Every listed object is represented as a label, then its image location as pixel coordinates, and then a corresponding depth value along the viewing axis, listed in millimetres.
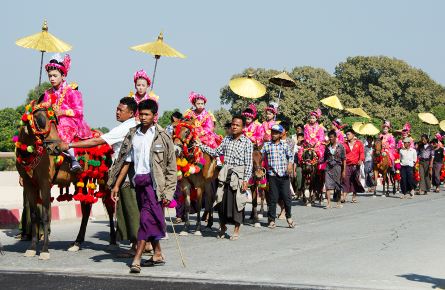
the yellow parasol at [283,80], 21017
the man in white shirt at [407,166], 27453
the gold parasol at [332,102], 26381
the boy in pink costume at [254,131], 18078
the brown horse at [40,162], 11023
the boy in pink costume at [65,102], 11922
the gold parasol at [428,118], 36094
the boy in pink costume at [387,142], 27597
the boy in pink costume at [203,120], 15586
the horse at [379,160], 27078
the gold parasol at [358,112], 31502
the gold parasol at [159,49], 14688
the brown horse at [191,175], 14180
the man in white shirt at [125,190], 11211
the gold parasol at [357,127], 30656
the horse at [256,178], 16864
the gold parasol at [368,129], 29656
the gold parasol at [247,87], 18750
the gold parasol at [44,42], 12968
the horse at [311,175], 22188
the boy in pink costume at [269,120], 18688
